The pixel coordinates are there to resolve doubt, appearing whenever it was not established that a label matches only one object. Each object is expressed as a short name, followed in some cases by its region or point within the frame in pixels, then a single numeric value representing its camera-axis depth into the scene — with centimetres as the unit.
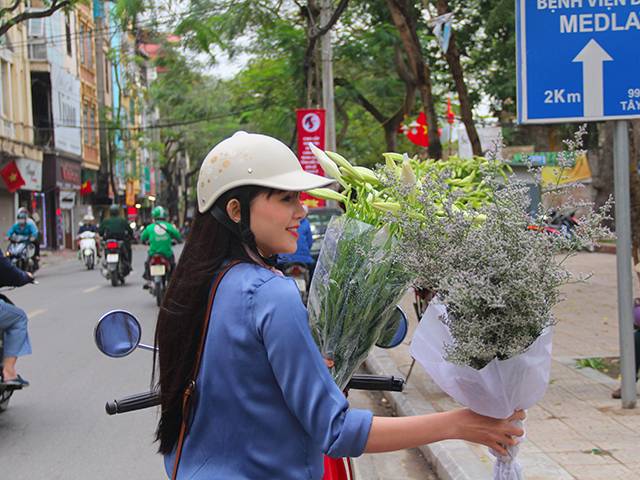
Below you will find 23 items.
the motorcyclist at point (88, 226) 2320
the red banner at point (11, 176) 2958
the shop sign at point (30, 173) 3188
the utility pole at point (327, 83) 1957
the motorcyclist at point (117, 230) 1772
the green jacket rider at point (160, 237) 1366
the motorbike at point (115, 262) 1753
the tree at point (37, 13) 1756
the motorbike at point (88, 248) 2325
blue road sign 615
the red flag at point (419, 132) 2247
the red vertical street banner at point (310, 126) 1950
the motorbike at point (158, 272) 1345
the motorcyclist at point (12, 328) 657
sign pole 626
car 1441
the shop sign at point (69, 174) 3688
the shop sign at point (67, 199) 3844
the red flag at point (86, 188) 4100
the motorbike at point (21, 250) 2000
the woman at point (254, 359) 190
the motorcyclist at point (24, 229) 2042
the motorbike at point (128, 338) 260
